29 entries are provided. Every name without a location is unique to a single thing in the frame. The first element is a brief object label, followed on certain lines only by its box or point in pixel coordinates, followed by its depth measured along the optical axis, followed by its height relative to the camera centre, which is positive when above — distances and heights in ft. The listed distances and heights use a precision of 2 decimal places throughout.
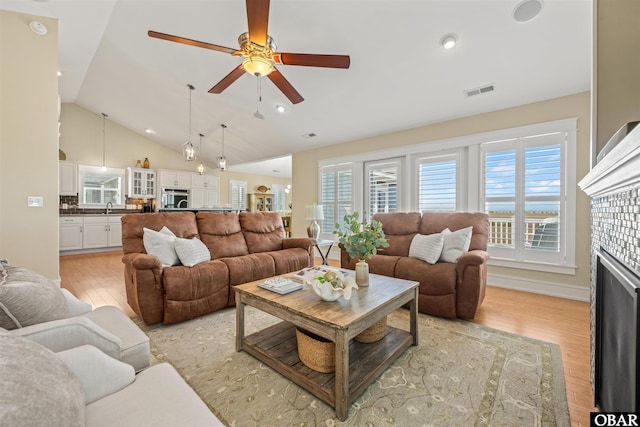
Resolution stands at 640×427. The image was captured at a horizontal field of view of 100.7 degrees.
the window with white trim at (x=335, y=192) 17.98 +1.27
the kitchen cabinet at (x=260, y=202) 32.96 +1.11
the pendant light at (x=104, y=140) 22.68 +6.04
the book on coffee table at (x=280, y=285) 6.20 -1.83
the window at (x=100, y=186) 21.68 +2.07
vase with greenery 6.70 -0.85
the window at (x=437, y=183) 13.67 +1.48
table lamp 14.40 -0.24
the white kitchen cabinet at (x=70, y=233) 19.10 -1.66
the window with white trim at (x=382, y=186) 15.90 +1.53
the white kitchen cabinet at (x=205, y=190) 27.22 +2.12
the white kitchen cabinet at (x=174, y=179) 24.92 +3.09
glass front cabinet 23.52 +2.47
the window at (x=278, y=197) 35.65 +1.88
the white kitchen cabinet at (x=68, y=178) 20.01 +2.46
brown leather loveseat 8.14 -1.92
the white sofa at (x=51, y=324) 3.32 -1.49
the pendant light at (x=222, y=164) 16.72 +2.96
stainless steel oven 25.22 +1.22
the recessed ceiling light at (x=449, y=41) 8.94 +5.84
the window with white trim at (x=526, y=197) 10.96 +0.62
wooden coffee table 4.61 -2.70
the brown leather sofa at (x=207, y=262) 7.76 -1.83
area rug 4.53 -3.51
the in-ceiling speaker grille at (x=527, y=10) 7.48 +5.85
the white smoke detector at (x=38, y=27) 9.63 +6.71
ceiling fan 6.38 +4.34
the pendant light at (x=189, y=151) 13.84 +3.11
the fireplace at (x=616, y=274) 2.45 -0.73
